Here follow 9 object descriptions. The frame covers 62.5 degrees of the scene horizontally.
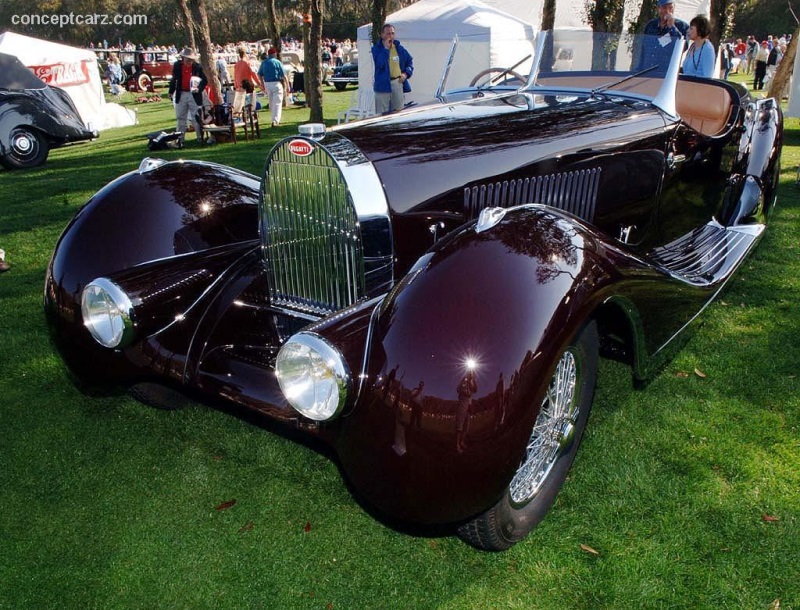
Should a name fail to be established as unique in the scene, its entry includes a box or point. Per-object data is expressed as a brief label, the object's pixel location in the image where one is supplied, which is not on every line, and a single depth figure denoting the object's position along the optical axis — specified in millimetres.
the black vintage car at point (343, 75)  28812
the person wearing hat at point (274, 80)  15727
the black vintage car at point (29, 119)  11781
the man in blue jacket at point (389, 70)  11492
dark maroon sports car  2084
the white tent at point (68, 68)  15641
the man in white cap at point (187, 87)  13281
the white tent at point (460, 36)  16453
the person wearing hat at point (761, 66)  21297
